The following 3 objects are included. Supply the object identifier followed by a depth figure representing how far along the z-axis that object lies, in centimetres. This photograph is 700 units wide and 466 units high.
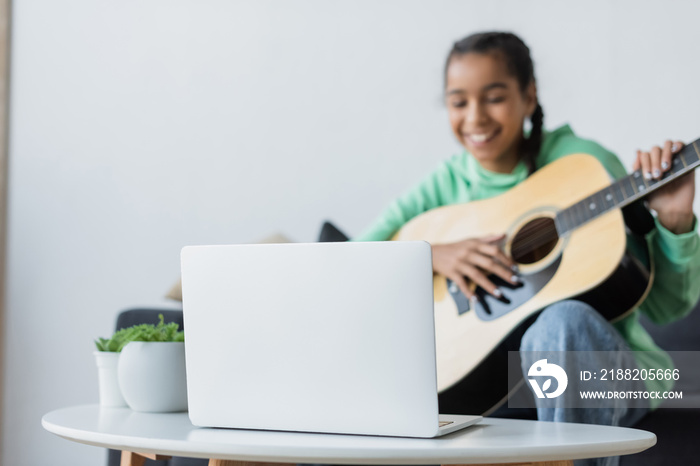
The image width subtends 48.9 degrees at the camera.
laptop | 74
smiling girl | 176
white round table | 67
